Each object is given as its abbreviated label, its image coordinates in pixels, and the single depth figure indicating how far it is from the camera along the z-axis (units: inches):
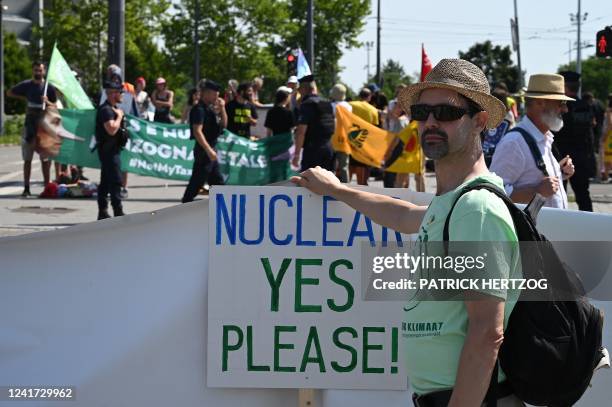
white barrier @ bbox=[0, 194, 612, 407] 190.4
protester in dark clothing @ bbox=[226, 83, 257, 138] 738.8
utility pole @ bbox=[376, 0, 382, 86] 2802.7
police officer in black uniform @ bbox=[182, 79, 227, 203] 573.0
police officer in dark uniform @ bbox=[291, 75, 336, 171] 557.3
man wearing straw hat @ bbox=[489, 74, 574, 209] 232.7
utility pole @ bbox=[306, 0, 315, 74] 1386.6
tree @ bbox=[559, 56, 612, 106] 5575.8
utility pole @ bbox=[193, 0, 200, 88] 2566.4
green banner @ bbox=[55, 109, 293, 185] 696.4
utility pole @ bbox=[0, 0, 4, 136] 1567.2
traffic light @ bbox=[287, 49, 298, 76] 941.6
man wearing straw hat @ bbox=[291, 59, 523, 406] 118.0
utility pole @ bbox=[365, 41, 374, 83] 5420.3
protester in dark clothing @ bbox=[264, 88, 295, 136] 708.7
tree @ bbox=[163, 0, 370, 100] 2792.8
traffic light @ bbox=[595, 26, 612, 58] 737.6
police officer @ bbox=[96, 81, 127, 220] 525.7
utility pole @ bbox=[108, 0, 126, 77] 733.9
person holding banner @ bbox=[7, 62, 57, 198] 691.4
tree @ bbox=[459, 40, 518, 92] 4352.9
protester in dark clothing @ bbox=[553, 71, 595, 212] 409.1
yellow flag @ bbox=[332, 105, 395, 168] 693.9
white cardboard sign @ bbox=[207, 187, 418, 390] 184.9
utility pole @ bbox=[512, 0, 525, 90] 2290.4
